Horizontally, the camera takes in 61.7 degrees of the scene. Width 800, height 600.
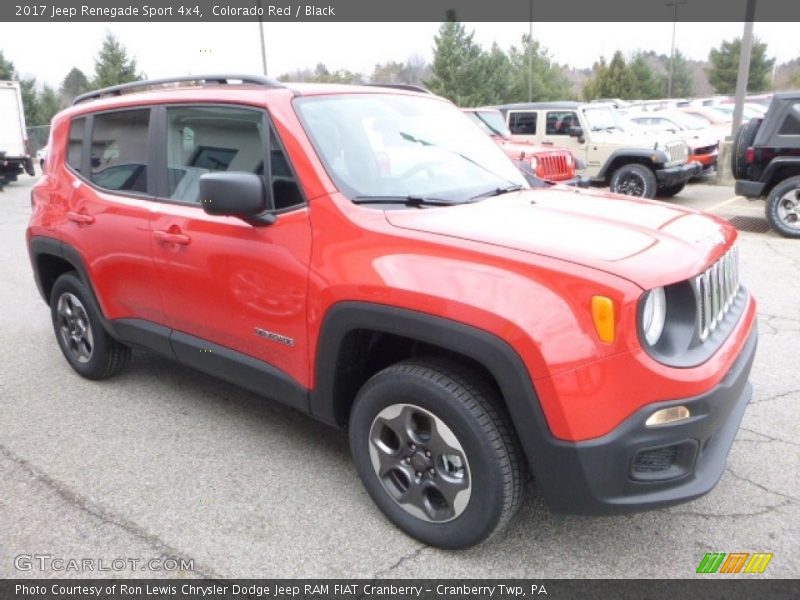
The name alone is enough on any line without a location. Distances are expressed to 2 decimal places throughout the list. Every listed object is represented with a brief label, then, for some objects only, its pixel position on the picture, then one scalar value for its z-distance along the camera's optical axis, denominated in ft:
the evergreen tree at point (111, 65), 152.05
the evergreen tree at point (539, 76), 156.87
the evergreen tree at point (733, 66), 183.01
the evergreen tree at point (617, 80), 158.71
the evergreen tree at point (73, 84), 198.26
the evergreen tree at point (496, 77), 136.15
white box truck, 68.64
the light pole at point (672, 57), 177.00
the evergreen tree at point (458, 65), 132.16
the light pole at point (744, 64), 40.52
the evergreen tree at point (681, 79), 209.36
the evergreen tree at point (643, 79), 163.32
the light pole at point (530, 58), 132.90
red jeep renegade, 7.32
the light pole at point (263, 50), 64.39
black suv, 28.86
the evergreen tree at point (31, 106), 147.95
